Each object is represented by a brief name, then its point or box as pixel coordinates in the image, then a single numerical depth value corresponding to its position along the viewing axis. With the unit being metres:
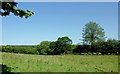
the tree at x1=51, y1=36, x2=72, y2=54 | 43.28
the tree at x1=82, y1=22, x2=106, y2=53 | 46.09
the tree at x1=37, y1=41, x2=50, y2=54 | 48.17
